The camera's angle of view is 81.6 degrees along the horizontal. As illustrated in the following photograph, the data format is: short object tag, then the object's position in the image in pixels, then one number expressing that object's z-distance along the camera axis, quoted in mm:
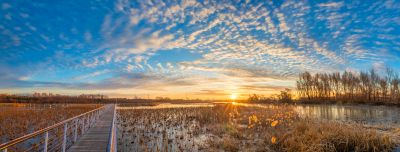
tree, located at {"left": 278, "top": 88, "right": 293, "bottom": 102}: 71325
